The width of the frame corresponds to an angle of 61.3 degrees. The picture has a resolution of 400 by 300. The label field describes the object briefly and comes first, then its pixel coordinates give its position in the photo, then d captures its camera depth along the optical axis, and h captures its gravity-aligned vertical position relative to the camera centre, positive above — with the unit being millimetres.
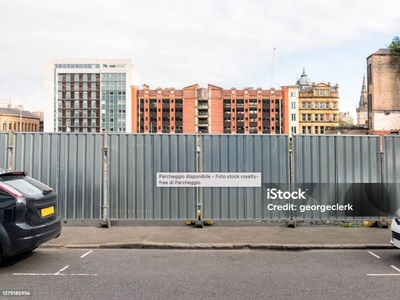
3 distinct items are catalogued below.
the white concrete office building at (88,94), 114750 +22627
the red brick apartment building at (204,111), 114375 +16529
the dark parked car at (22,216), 5430 -932
